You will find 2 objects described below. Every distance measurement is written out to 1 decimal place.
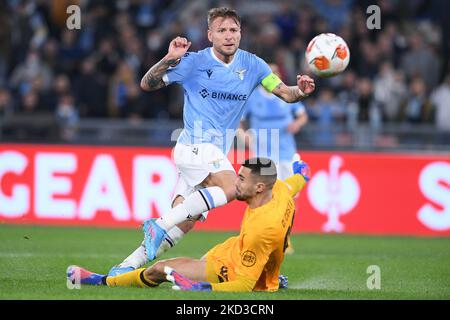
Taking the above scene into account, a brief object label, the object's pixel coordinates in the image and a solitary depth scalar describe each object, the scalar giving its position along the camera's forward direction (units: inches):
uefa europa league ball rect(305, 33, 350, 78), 702.5
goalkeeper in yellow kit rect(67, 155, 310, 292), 645.9
